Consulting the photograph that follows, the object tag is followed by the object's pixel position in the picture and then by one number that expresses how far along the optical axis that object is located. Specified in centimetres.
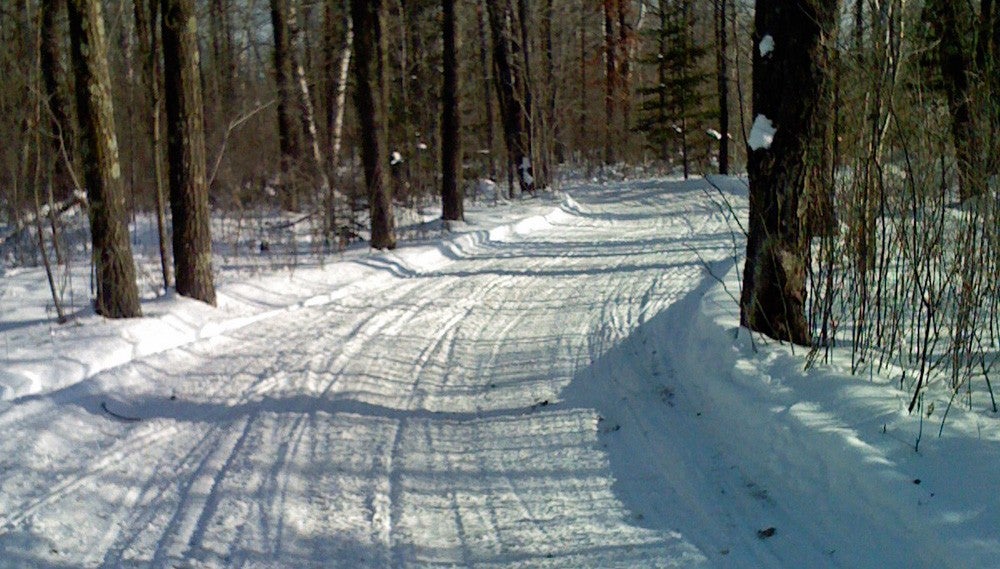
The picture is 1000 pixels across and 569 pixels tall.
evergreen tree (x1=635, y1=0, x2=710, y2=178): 3275
